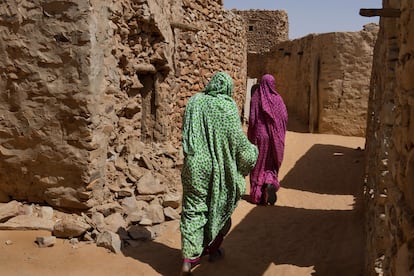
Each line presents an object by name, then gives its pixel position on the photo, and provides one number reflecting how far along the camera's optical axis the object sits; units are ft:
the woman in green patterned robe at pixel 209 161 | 12.13
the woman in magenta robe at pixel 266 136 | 19.99
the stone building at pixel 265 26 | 61.57
